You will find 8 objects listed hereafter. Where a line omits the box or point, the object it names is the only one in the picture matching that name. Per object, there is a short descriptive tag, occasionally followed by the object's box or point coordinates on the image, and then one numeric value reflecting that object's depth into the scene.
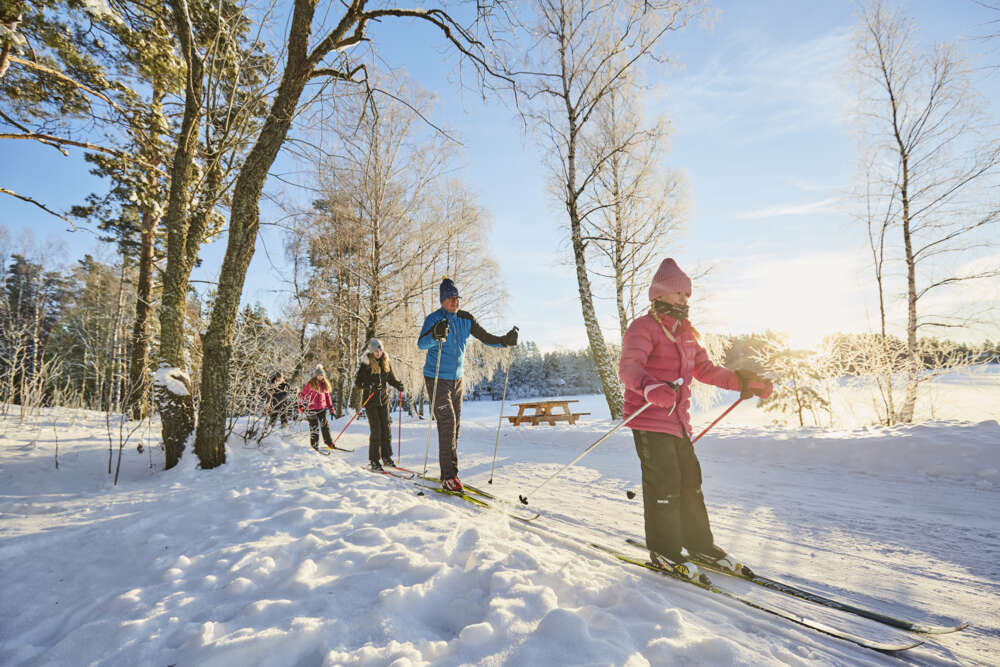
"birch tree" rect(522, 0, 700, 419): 9.55
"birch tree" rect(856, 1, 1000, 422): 8.07
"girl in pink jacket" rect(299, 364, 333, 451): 7.57
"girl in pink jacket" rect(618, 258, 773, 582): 2.32
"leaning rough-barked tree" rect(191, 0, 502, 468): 4.40
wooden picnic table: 11.38
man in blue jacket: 4.11
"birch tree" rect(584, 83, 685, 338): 10.98
